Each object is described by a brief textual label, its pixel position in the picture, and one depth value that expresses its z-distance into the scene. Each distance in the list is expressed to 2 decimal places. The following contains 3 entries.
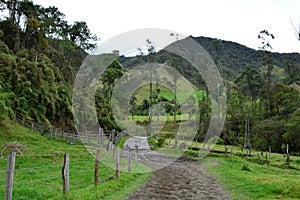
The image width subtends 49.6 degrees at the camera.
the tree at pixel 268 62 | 54.35
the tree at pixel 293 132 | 36.81
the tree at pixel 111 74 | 50.36
